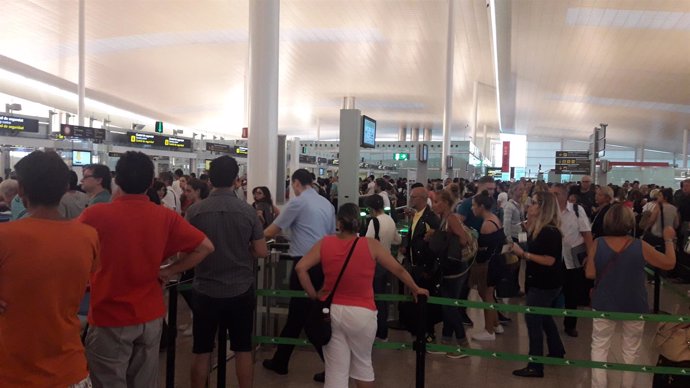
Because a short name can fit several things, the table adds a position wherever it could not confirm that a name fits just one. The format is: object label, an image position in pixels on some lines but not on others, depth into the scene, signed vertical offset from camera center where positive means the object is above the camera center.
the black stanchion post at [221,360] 4.12 -1.49
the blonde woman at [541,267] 4.92 -0.84
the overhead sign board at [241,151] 24.73 +0.52
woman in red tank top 3.39 -0.83
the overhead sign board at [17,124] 14.01 +0.84
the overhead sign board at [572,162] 15.81 +0.31
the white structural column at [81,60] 18.00 +3.19
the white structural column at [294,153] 16.81 +0.35
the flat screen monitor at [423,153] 16.34 +0.45
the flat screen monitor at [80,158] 15.38 +0.01
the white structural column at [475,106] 31.86 +3.59
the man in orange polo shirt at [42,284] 2.11 -0.48
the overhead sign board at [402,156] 25.72 +0.54
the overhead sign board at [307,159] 25.41 +0.27
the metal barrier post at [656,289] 6.55 -1.35
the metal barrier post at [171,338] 3.89 -1.22
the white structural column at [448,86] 19.36 +3.19
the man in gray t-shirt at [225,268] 3.66 -0.69
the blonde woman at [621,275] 4.15 -0.76
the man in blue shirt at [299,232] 4.91 -0.59
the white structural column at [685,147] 39.88 +2.12
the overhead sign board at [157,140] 18.95 +0.71
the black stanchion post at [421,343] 3.78 -1.22
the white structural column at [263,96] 7.65 +0.93
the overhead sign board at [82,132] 15.65 +0.76
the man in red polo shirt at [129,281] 2.77 -0.61
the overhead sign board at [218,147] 22.58 +0.60
